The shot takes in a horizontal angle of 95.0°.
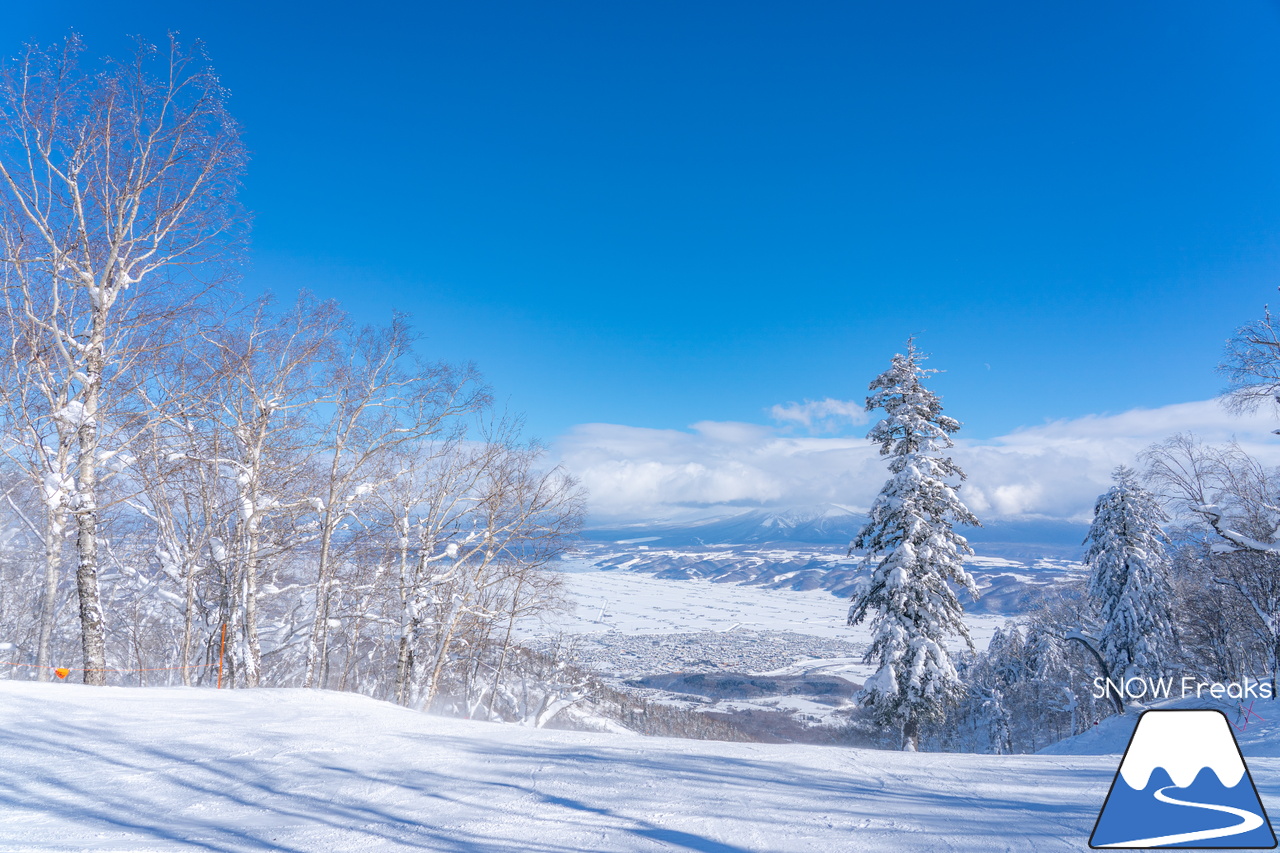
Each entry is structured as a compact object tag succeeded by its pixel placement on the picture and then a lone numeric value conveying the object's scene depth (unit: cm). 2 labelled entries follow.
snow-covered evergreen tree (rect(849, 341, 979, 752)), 1448
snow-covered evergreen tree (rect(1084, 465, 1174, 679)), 2134
